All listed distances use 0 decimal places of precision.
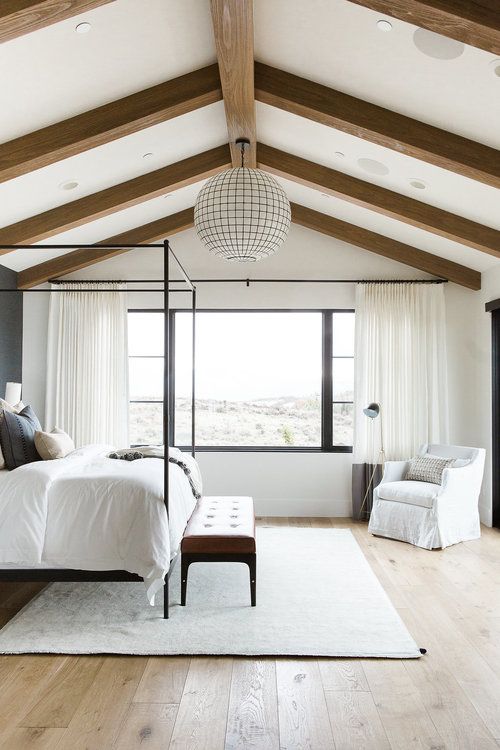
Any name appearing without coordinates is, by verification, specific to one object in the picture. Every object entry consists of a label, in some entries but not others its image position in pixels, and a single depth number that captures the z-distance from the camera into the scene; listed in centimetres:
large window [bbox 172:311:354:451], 659
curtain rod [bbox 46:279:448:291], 635
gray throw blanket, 441
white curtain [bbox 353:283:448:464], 626
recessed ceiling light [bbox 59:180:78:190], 466
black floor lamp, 604
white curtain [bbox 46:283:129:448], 633
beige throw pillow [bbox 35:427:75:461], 406
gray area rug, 313
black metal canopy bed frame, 347
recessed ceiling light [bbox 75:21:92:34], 297
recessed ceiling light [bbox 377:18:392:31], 292
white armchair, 511
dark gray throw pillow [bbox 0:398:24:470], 379
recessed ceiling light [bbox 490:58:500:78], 296
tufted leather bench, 365
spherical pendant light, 328
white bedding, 341
